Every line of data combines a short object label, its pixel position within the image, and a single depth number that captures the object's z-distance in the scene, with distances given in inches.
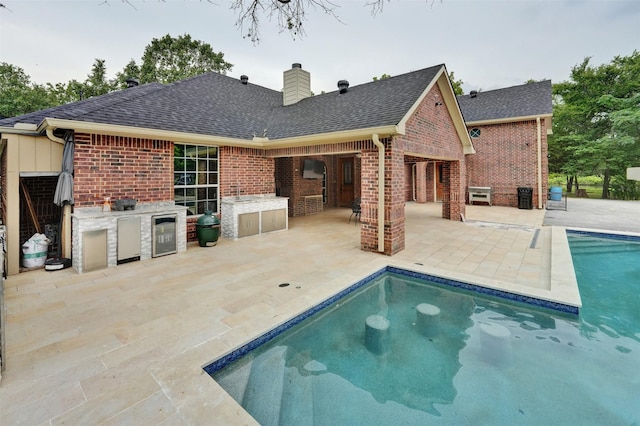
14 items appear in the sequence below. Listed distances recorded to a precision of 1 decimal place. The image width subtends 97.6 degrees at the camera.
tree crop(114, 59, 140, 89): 982.0
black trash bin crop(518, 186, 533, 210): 538.0
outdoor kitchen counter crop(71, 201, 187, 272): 201.6
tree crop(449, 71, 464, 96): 1048.9
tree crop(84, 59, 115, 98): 950.3
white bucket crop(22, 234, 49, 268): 207.6
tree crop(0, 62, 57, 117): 775.1
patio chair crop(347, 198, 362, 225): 404.5
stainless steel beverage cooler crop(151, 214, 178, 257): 236.7
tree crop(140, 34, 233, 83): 1013.2
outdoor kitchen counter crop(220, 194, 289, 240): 306.5
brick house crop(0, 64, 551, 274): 217.8
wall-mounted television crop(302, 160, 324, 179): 480.2
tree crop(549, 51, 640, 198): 694.5
